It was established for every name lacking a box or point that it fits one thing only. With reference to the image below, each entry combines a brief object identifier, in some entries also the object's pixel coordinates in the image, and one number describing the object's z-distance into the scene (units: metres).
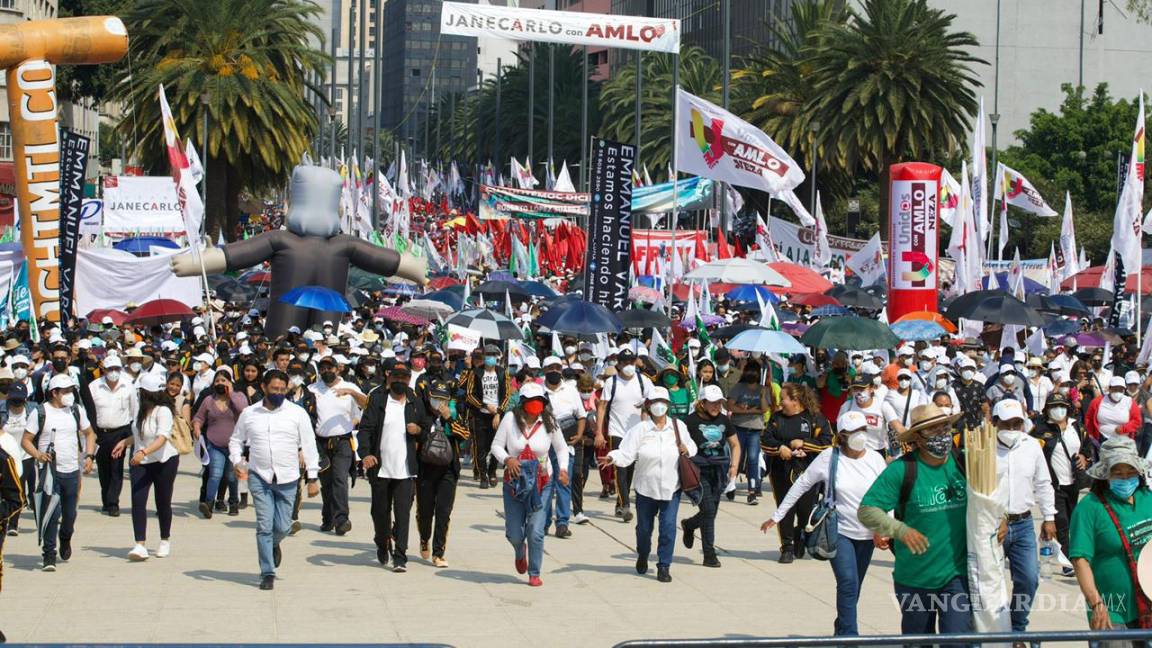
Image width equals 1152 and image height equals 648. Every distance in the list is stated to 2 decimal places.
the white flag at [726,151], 25.33
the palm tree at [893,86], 45.56
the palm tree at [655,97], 62.19
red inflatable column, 26.64
